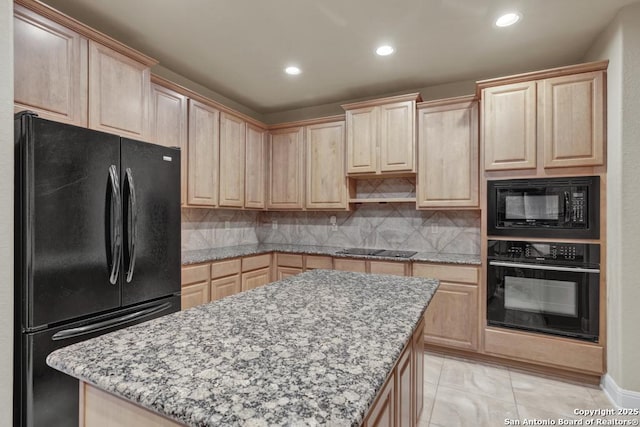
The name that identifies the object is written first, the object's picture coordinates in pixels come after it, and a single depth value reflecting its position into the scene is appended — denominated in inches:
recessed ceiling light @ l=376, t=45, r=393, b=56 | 105.2
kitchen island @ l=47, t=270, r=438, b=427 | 25.0
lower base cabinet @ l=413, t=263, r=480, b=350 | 111.3
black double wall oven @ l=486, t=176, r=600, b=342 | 94.7
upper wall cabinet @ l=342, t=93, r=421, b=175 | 128.1
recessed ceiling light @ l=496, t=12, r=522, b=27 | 87.7
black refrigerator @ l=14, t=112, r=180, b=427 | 60.7
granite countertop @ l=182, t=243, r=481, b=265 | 115.1
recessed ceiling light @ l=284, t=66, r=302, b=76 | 121.6
